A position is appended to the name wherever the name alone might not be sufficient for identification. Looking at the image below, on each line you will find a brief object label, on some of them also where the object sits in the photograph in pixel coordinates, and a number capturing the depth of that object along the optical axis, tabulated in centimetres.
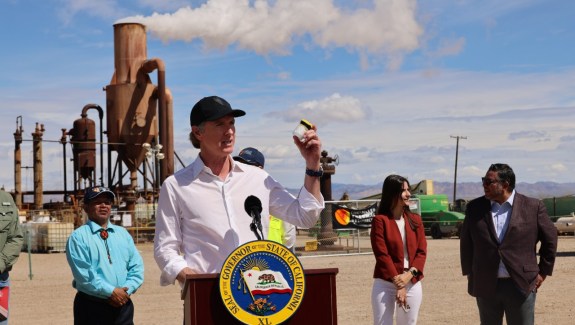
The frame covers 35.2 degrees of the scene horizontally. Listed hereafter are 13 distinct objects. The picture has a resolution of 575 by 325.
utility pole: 7894
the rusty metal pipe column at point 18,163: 5212
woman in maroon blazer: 670
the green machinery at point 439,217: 3872
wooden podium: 354
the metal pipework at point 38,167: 5091
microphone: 391
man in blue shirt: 644
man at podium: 399
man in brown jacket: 657
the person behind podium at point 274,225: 687
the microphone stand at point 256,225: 385
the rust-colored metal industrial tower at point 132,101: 4462
